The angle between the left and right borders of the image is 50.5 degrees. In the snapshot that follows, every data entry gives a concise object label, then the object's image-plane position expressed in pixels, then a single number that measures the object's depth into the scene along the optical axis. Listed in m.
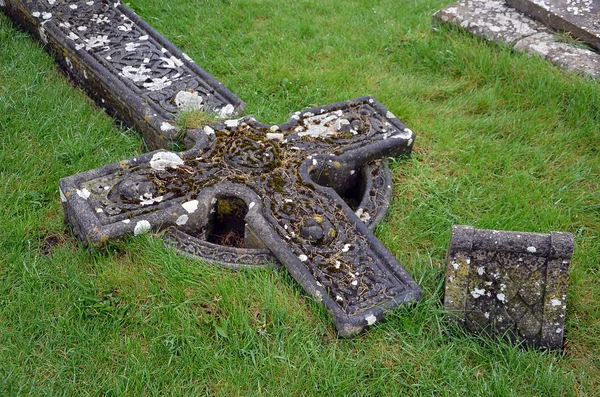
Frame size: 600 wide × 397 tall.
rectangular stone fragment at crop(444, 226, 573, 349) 3.01
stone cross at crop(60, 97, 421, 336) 3.28
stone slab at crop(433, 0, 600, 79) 5.19
